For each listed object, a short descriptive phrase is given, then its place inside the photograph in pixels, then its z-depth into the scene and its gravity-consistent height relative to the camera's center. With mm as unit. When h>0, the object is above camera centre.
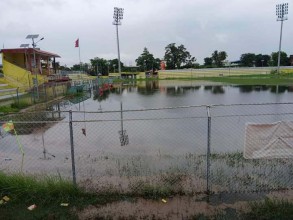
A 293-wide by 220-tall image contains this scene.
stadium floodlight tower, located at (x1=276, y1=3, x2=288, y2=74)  57993 +16469
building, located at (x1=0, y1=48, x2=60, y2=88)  25933 +1734
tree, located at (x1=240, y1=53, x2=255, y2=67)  106002 +7531
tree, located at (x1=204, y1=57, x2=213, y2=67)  108643 +7030
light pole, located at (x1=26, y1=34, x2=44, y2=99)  21257 +4184
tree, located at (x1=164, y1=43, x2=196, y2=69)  105548 +9786
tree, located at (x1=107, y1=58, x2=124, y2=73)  102644 +5936
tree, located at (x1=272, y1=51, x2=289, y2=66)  90392 +6135
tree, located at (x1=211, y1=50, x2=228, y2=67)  103552 +8615
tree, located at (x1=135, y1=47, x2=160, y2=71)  101283 +7414
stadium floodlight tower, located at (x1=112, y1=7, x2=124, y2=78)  61727 +17462
